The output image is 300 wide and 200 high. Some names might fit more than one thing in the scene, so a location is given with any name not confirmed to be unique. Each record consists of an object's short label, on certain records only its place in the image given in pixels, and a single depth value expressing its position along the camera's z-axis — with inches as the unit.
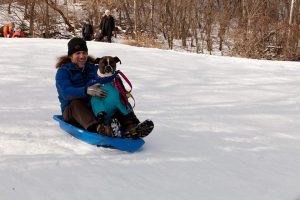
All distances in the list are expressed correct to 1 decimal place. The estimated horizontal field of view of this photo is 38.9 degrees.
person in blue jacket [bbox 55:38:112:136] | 134.5
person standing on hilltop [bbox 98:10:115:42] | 514.3
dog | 136.4
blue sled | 130.7
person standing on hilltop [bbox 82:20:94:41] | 564.4
